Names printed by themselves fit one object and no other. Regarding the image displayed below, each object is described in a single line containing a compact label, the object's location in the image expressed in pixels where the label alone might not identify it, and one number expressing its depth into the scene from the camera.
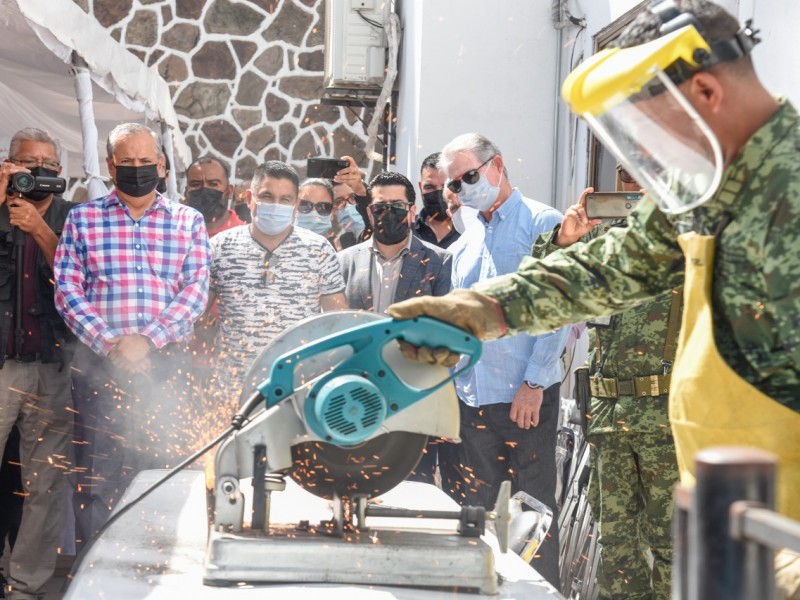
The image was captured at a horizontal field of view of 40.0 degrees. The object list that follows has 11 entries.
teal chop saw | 2.50
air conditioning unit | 10.22
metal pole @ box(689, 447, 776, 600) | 1.31
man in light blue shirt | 4.98
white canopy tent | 6.08
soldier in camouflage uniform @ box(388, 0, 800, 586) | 2.03
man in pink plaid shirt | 5.08
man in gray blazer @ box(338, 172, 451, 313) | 5.58
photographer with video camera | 5.16
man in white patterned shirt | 5.25
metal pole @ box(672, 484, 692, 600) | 1.50
